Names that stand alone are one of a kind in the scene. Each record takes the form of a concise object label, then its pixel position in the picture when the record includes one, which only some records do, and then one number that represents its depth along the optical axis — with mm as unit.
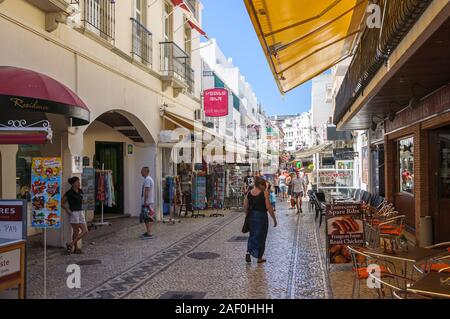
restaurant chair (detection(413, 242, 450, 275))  5413
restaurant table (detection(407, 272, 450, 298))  4004
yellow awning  7012
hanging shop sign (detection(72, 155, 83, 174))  10188
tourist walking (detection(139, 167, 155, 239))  11750
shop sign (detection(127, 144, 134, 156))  16156
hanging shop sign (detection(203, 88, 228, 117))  21500
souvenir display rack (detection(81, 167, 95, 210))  12534
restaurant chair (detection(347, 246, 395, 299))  5258
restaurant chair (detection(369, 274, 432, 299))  4379
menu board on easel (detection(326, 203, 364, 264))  7758
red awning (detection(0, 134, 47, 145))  6000
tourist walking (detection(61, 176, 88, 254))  9562
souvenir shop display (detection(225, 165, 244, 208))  20172
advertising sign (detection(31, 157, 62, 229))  6566
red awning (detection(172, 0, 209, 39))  16809
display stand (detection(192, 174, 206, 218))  16922
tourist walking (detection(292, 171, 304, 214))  18312
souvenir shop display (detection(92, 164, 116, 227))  13539
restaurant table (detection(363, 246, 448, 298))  5602
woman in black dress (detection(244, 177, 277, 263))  8648
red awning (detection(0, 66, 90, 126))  7055
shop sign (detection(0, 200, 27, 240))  5637
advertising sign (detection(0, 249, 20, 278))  5066
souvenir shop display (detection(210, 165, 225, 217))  18938
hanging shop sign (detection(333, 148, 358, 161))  21205
